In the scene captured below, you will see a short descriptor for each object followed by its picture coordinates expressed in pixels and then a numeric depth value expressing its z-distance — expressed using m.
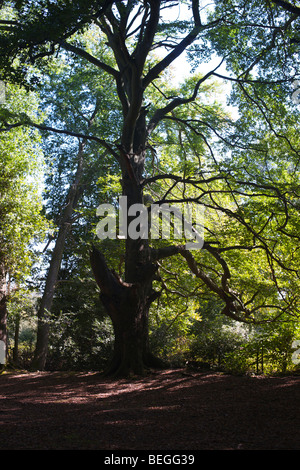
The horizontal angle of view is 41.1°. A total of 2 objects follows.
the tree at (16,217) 10.23
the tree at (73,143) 17.00
